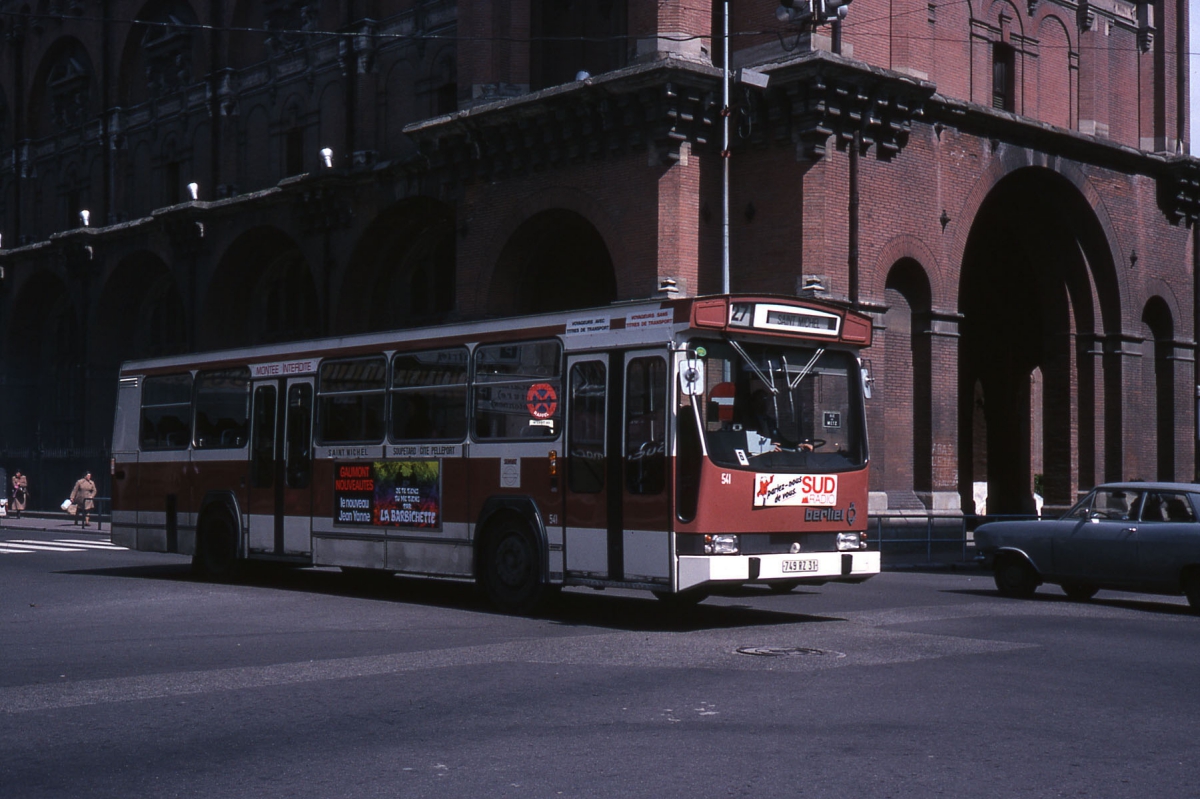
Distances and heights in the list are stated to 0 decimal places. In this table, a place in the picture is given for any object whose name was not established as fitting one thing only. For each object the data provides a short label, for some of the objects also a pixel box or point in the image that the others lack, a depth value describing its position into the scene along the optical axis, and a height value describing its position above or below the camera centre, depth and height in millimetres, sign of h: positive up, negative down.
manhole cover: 11398 -1364
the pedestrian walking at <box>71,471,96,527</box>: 38781 -478
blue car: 15930 -690
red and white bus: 13086 +326
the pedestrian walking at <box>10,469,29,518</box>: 45281 -510
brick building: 26078 +6363
